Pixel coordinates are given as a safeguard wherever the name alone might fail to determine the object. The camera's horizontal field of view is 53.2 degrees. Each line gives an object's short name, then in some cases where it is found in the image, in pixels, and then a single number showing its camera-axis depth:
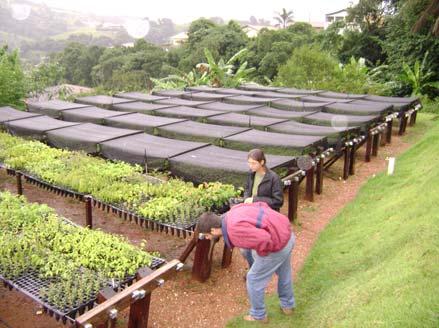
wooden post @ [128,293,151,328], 4.27
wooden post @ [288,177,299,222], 7.64
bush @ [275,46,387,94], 20.35
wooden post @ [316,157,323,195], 9.14
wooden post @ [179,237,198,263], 5.58
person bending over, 4.14
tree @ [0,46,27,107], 14.55
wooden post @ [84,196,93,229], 6.70
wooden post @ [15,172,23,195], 8.10
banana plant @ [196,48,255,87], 22.09
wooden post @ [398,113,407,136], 15.04
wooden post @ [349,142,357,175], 10.69
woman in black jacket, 5.19
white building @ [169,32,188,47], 94.29
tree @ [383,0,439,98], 20.70
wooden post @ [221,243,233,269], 6.16
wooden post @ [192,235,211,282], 5.68
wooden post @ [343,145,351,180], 10.46
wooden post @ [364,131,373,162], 11.74
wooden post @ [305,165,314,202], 8.88
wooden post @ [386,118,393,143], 13.51
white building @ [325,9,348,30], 81.31
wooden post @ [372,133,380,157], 12.28
